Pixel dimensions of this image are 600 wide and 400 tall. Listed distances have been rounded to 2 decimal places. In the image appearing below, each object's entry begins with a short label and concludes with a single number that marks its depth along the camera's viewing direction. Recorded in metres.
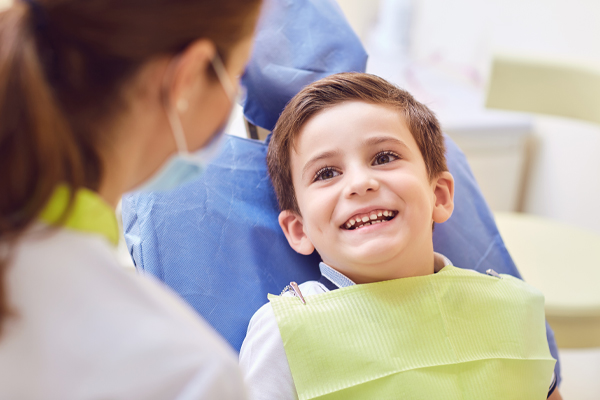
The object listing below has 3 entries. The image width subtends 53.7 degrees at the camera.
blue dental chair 1.09
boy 0.96
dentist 0.54
